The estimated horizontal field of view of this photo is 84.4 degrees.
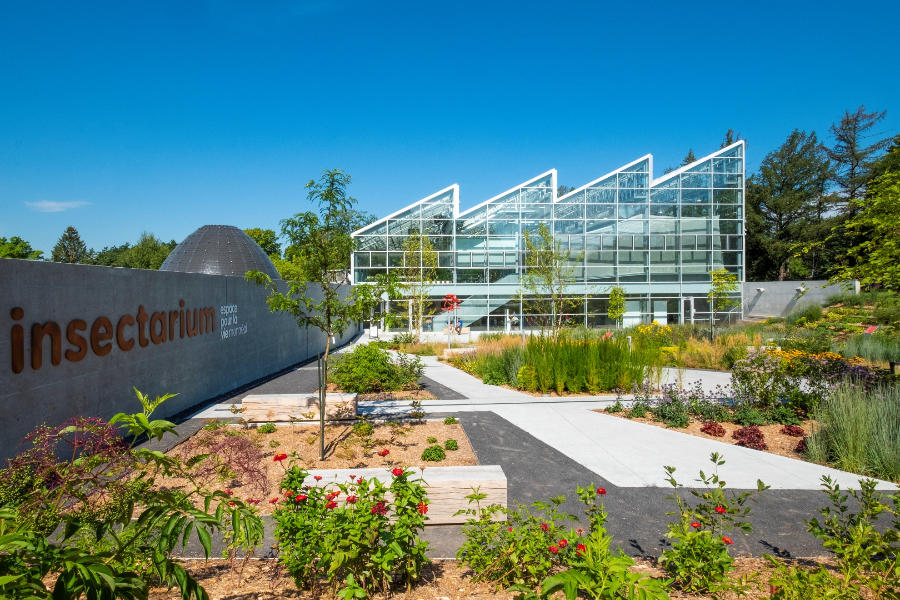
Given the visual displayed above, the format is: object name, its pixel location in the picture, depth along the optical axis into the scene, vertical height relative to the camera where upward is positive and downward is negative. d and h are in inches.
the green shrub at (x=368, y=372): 371.2 -56.8
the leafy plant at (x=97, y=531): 52.7 -31.6
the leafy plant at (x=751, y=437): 257.1 -74.8
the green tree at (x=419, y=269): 949.2 +61.8
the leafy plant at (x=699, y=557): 113.4 -60.8
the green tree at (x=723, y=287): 899.4 +18.9
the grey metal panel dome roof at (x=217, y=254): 677.3 +65.9
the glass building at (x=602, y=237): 1057.5 +131.8
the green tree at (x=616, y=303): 990.4 -10.4
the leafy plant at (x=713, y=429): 278.7 -74.8
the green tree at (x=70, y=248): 2504.9 +275.7
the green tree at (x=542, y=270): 814.5 +48.3
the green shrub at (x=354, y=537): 106.9 -52.6
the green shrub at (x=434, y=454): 218.8 -68.9
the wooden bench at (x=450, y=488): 158.9 -61.0
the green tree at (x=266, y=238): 2143.2 +270.0
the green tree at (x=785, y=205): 1631.4 +310.6
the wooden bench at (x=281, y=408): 287.6 -62.9
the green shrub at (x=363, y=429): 253.0 -66.7
